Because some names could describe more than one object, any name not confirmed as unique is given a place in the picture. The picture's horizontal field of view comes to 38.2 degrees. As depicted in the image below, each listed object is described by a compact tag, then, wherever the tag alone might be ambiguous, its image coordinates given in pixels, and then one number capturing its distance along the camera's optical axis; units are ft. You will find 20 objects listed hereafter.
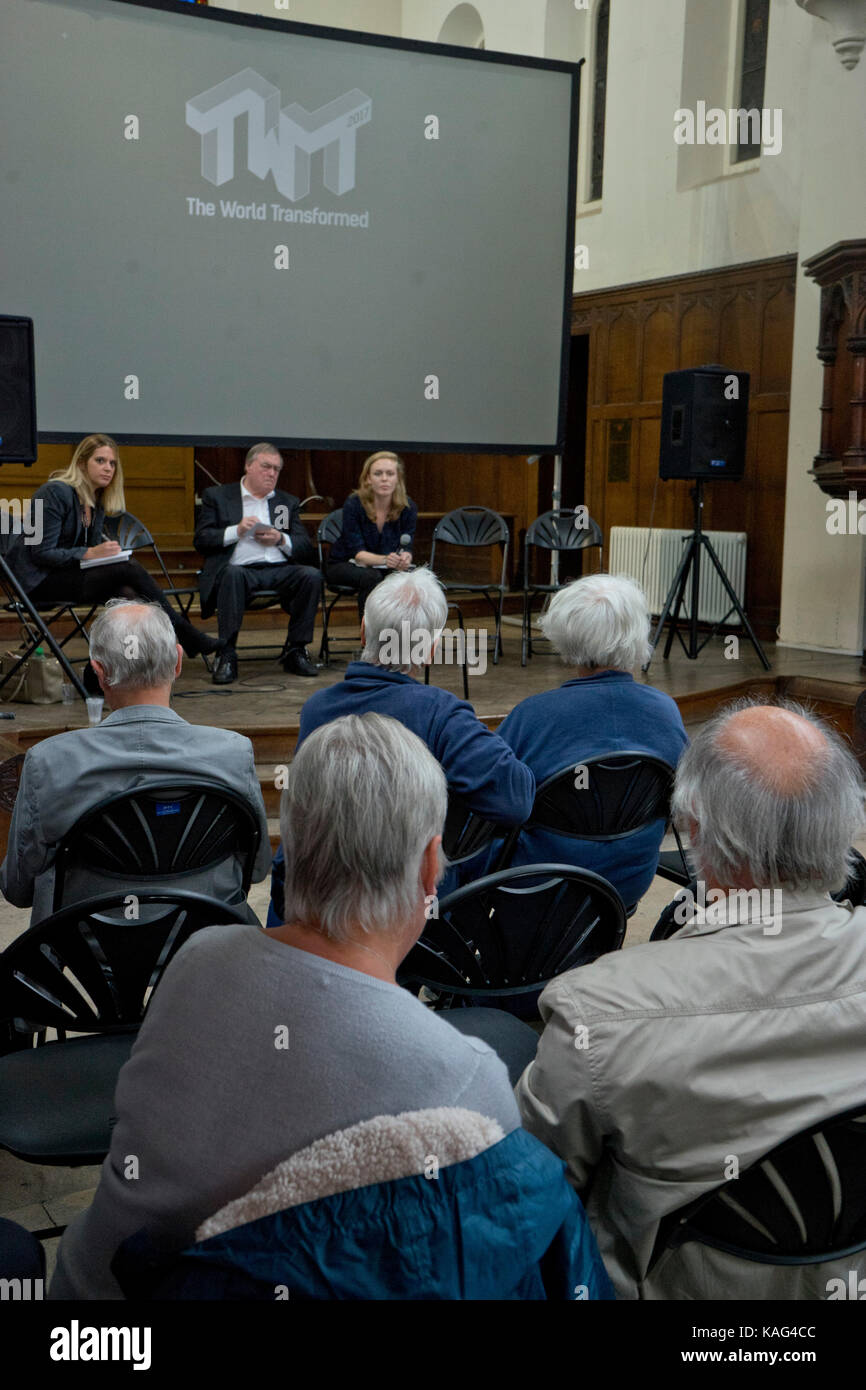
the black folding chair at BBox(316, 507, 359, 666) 21.01
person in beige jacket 3.95
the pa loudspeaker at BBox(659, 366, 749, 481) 22.54
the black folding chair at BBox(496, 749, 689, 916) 8.36
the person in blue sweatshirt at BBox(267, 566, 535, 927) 8.07
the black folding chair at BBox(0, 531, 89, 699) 15.02
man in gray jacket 7.34
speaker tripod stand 21.59
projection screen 18.84
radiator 26.35
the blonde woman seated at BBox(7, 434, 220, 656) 16.83
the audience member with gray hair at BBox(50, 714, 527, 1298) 3.38
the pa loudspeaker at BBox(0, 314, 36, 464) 14.49
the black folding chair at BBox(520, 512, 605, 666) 22.75
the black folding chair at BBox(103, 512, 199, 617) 19.11
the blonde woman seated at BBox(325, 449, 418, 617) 20.18
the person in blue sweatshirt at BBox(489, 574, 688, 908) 8.73
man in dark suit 19.07
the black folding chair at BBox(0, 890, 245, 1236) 5.49
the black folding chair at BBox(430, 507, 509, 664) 22.96
